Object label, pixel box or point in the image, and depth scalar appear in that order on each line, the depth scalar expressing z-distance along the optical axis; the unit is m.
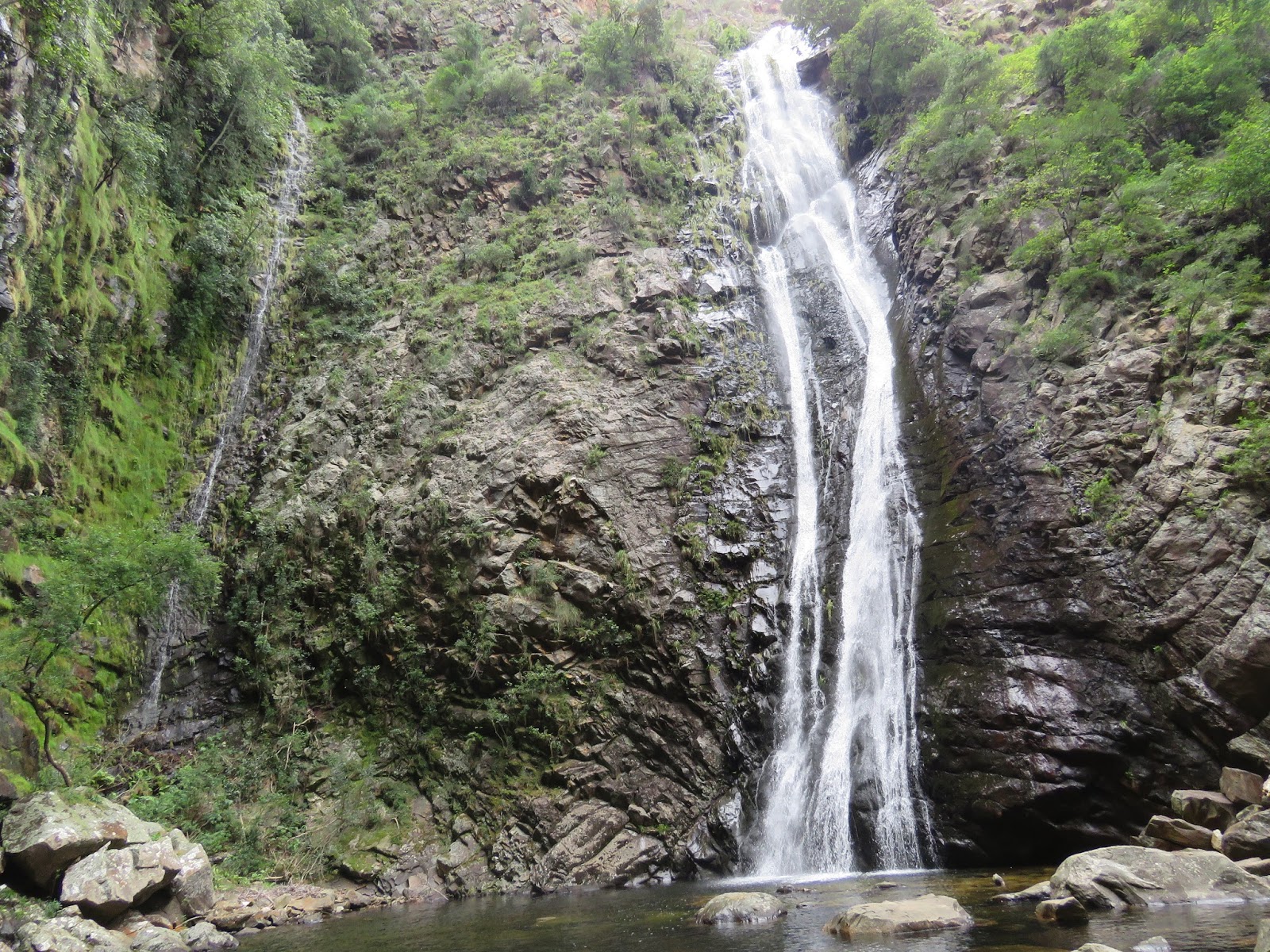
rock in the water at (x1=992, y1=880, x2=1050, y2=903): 9.16
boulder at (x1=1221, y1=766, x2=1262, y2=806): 9.70
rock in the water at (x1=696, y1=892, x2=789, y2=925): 9.47
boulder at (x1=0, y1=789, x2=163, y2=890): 9.93
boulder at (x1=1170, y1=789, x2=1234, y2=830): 9.85
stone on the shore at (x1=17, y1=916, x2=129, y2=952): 8.52
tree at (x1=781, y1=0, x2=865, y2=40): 33.88
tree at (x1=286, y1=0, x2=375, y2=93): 30.34
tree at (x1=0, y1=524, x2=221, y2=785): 12.17
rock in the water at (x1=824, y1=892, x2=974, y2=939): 8.02
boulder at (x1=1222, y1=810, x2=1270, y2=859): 8.89
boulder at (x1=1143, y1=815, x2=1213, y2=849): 9.68
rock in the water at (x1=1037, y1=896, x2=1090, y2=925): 7.91
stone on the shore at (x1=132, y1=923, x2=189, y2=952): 9.45
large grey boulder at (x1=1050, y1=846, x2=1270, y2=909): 8.17
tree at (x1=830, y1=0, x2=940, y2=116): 29.86
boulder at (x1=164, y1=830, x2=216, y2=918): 11.05
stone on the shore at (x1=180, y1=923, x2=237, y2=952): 9.86
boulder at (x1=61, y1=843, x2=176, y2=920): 9.76
